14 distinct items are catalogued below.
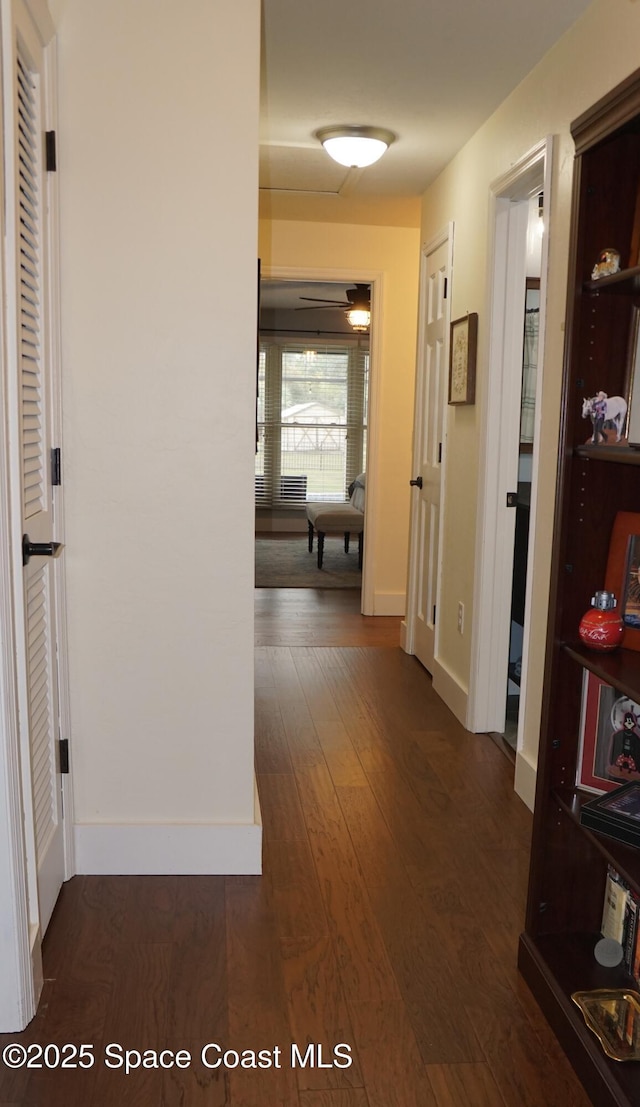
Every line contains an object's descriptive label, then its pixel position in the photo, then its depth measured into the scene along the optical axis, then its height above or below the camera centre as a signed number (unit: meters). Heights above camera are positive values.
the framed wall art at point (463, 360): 3.93 +0.24
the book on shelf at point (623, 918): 1.98 -1.08
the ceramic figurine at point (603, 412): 1.90 +0.02
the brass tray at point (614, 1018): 1.80 -1.19
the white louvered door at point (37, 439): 2.05 -0.07
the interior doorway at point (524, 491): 4.10 -0.34
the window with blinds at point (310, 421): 10.95 -0.09
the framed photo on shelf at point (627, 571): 1.90 -0.31
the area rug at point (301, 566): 7.43 -1.32
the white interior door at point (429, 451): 4.58 -0.18
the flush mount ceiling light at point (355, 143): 3.95 +1.14
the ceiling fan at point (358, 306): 7.48 +0.90
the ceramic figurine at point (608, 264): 1.84 +0.30
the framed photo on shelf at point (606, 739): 1.95 -0.67
